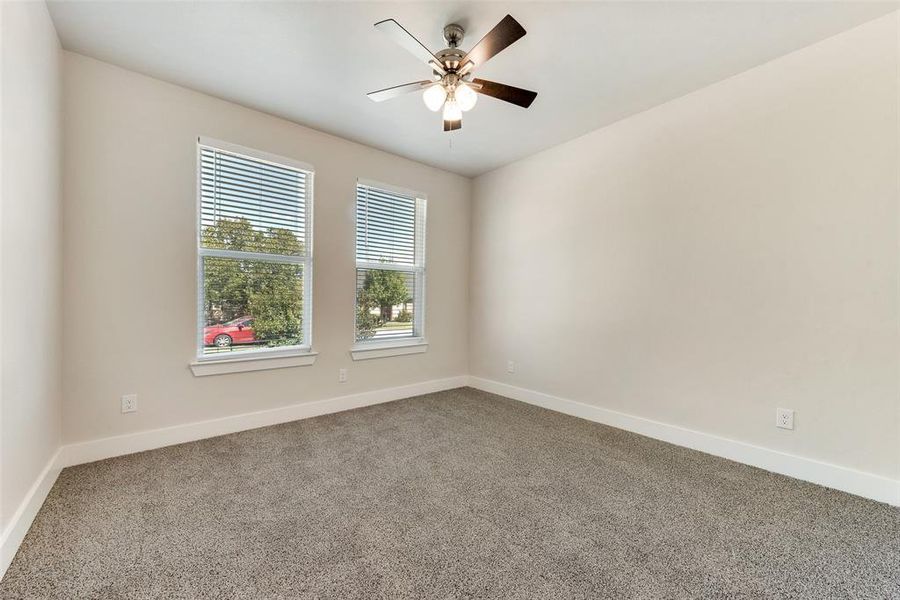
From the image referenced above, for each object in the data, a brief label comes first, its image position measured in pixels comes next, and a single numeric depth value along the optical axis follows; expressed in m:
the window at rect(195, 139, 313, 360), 2.80
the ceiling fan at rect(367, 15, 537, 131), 1.85
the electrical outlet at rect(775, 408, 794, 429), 2.30
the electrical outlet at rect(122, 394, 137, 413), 2.48
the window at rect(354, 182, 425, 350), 3.70
